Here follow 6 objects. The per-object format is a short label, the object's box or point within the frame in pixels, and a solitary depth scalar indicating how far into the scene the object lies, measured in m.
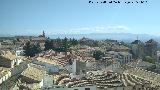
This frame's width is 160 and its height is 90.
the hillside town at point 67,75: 24.61
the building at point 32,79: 24.51
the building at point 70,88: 22.39
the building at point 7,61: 35.64
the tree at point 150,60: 61.03
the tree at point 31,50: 59.78
